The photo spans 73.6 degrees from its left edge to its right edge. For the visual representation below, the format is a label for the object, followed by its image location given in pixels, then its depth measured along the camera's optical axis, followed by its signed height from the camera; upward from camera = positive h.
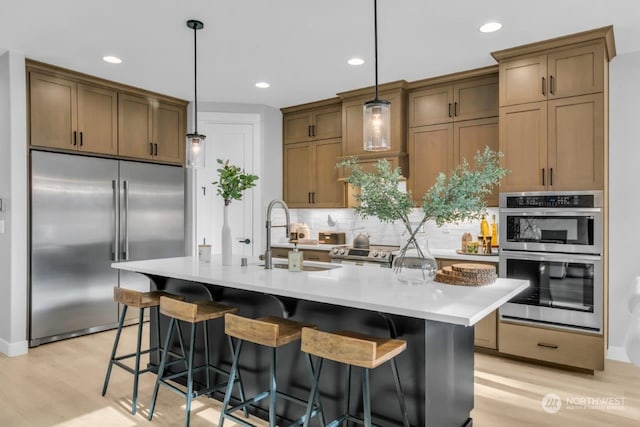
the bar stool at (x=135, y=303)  2.75 -0.60
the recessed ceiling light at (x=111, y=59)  3.75 +1.38
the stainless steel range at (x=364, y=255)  4.30 -0.43
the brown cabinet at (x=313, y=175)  5.18 +0.48
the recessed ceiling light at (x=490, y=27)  3.09 +1.36
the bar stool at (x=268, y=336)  2.07 -0.61
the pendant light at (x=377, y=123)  2.44 +0.52
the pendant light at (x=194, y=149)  3.18 +0.49
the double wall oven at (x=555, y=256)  3.25 -0.34
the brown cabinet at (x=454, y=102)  4.08 +1.11
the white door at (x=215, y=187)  5.18 +0.33
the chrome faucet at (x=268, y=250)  2.81 -0.24
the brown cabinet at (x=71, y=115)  3.91 +0.97
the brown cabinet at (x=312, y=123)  5.16 +1.13
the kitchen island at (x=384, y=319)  1.87 -0.56
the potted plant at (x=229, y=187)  2.97 +0.19
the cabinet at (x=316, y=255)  4.78 -0.47
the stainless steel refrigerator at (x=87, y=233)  3.92 -0.19
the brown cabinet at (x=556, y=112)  3.26 +0.81
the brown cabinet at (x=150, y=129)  4.63 +0.98
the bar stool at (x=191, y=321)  2.44 -0.68
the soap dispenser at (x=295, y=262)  2.70 -0.31
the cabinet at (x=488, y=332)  3.67 -1.03
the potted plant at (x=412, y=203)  2.01 +0.06
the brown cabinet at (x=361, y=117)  4.52 +1.07
